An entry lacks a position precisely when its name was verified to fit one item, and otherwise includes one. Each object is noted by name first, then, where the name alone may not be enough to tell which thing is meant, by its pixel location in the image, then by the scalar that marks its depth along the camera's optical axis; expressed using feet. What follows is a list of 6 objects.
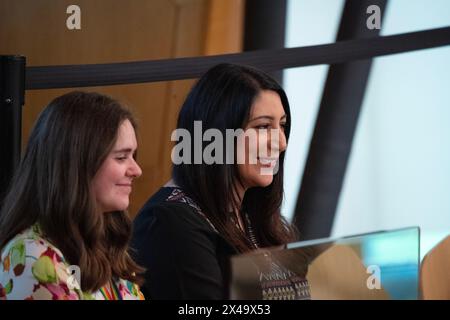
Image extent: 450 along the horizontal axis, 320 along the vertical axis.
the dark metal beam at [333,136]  26.92
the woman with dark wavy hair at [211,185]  20.16
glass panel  18.21
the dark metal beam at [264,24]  26.85
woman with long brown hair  19.15
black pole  21.43
